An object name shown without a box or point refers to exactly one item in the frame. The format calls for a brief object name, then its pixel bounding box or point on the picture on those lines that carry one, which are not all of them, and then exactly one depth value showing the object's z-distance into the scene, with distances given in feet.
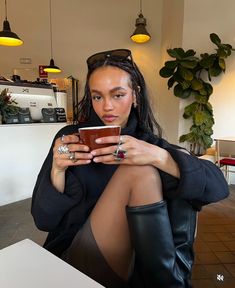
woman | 2.62
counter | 9.34
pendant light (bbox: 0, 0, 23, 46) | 12.89
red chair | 11.60
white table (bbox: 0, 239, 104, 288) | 1.55
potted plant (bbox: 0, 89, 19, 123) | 9.55
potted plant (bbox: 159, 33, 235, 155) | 12.75
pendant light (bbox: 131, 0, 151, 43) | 16.82
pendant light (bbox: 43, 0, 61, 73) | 19.38
